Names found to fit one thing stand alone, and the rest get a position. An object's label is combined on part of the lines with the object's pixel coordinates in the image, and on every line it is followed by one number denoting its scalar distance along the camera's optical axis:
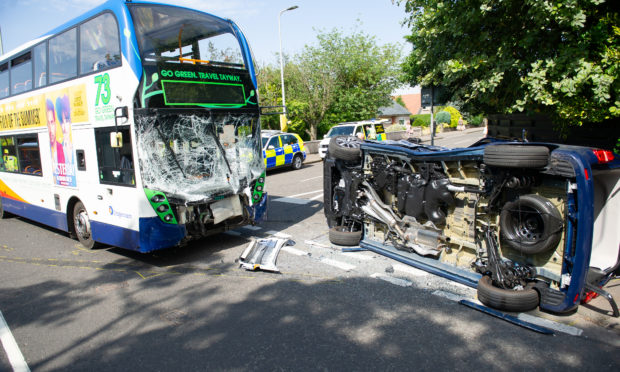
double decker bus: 5.42
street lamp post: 7.37
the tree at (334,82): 26.98
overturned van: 3.70
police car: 16.55
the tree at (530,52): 5.84
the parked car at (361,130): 18.00
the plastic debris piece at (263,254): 5.62
